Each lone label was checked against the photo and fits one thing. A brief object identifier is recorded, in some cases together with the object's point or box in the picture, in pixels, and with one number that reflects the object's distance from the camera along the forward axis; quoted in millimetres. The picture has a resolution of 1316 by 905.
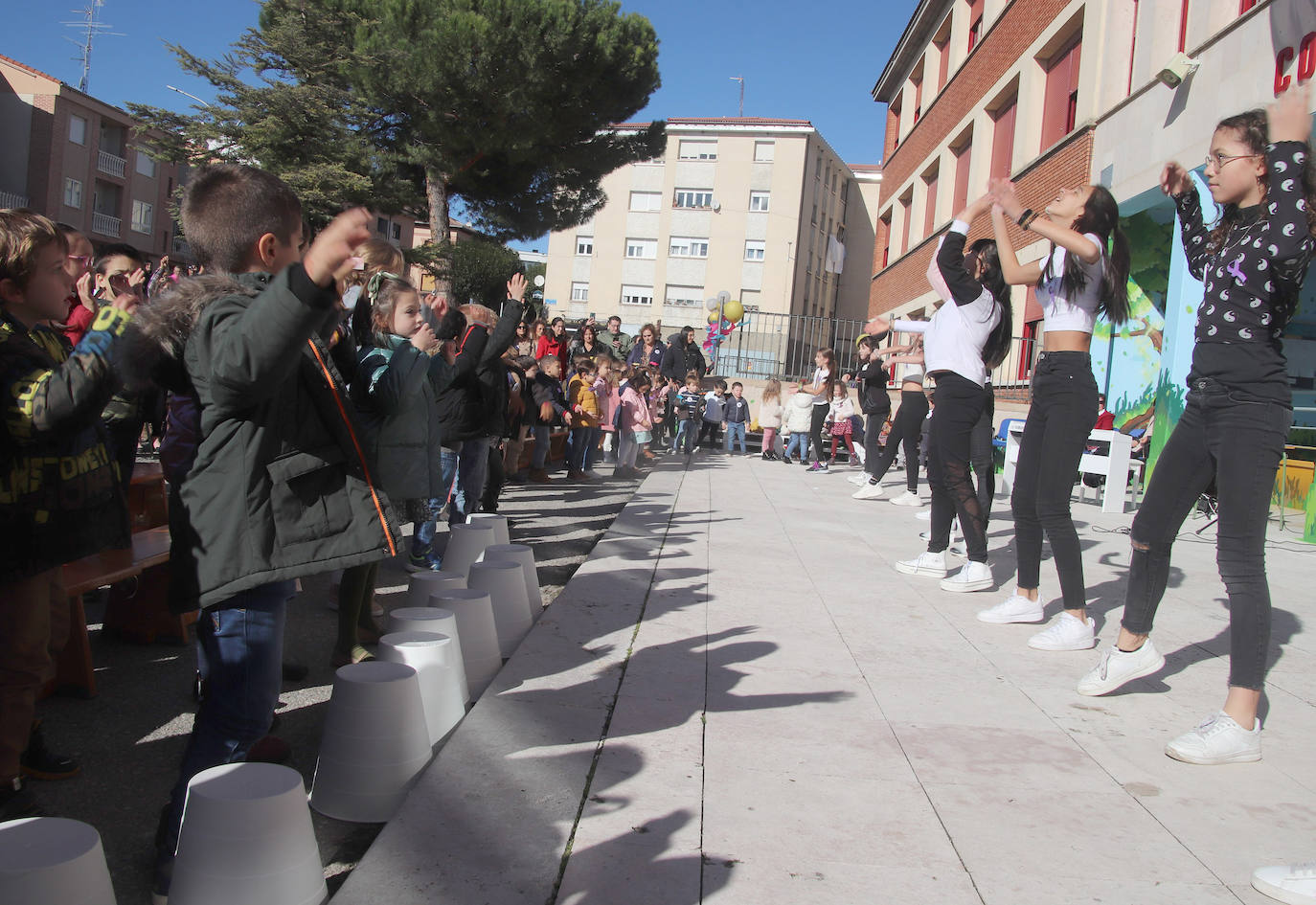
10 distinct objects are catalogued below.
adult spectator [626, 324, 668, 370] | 17219
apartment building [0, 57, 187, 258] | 40500
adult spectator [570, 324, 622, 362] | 14016
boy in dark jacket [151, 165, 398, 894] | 2189
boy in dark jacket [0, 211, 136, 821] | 2318
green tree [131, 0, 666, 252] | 20016
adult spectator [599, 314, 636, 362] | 18784
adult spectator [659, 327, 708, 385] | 17812
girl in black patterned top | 3104
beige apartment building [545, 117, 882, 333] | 52125
